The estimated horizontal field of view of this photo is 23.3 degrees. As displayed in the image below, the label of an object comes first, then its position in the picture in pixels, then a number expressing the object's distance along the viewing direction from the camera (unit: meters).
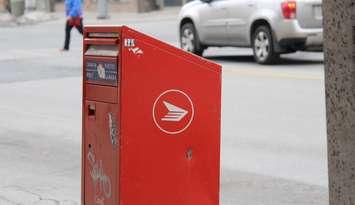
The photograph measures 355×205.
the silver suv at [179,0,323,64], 16.12
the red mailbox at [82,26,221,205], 4.16
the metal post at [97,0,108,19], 36.22
